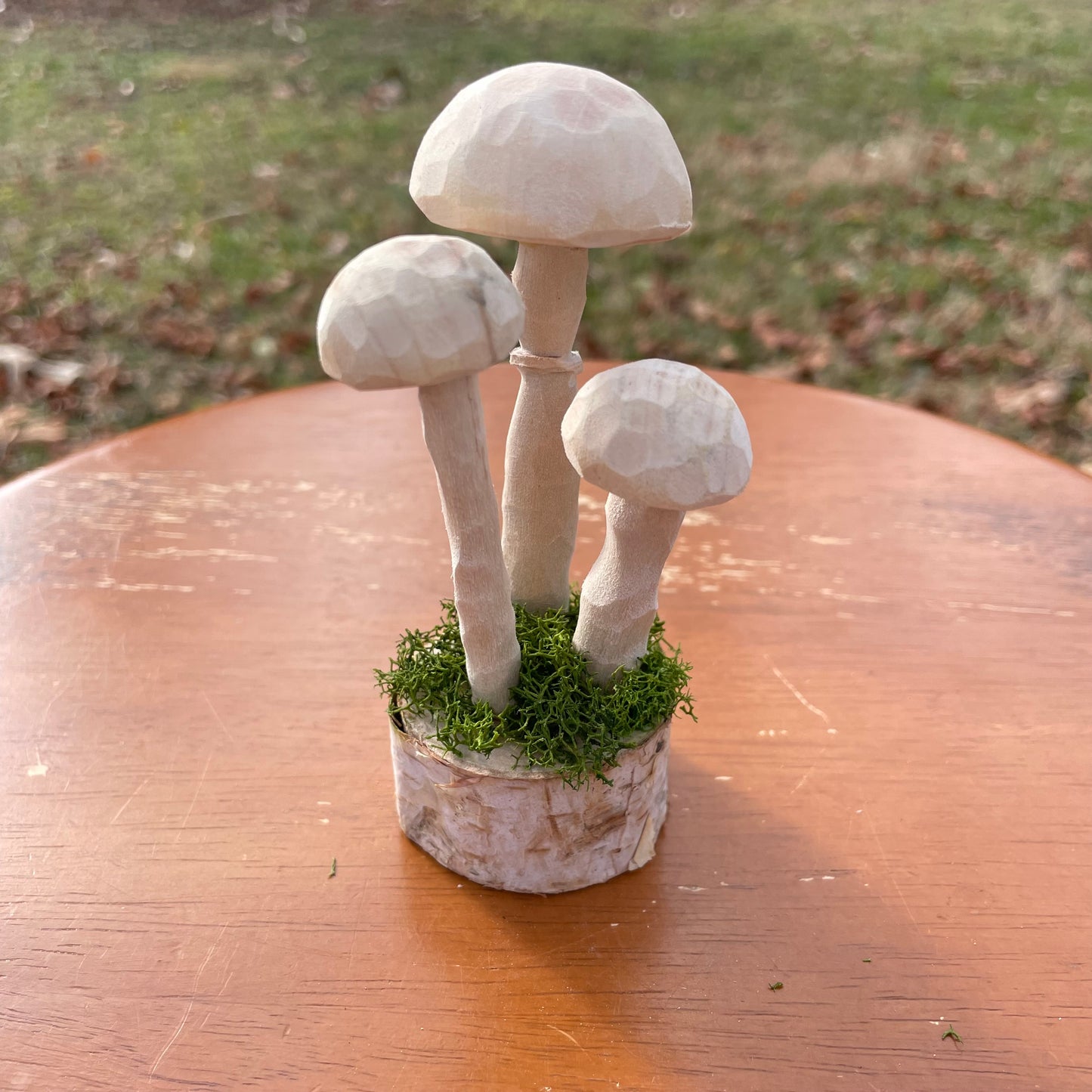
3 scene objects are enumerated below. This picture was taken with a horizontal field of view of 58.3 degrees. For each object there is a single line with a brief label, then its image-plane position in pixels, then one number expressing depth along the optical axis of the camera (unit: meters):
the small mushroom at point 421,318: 0.15
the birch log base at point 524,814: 0.20
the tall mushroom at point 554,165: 0.16
